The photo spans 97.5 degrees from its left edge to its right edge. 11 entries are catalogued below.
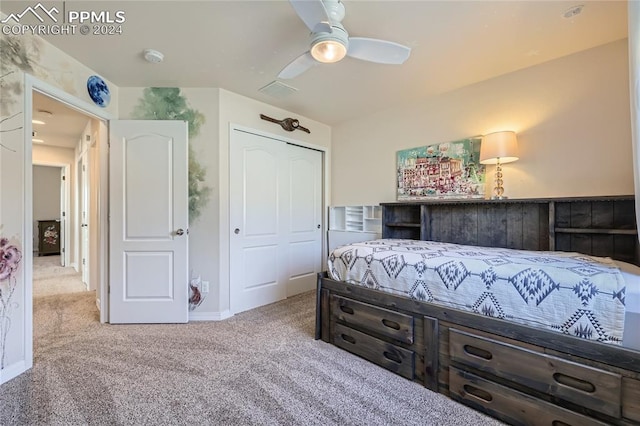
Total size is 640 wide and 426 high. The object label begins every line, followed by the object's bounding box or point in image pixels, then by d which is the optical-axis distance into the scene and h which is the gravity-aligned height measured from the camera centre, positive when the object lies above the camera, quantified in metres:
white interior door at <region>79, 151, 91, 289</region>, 4.21 -0.02
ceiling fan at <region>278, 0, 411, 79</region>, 1.52 +1.07
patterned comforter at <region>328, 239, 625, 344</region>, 1.29 -0.39
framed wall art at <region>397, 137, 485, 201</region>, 2.85 +0.47
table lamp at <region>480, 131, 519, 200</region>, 2.44 +0.58
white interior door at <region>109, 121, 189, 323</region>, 2.83 -0.06
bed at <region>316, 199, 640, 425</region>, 1.25 -0.62
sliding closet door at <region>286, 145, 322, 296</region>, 3.87 -0.06
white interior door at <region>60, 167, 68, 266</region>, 5.80 +0.00
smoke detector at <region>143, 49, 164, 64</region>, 2.28 +1.33
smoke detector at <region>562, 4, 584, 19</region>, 1.82 +1.34
